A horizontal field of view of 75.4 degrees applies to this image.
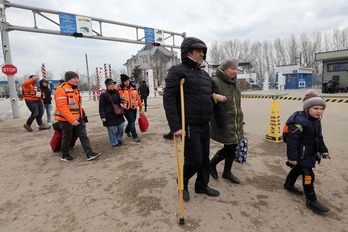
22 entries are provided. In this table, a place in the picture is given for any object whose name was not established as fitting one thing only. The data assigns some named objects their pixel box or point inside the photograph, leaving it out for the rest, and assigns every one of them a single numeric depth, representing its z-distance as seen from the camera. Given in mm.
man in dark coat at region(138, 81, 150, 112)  11992
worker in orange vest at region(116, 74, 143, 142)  5410
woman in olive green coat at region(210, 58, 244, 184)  3084
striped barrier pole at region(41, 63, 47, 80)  14996
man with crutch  2574
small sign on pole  10289
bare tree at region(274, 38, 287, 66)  55081
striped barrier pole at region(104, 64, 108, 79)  20809
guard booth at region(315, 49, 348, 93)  21578
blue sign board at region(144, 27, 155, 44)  16266
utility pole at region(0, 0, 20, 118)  10477
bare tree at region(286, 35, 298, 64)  52719
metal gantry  10508
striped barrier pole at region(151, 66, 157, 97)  24294
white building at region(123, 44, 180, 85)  49225
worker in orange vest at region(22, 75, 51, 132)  7211
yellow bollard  5418
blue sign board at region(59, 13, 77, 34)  12088
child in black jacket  2680
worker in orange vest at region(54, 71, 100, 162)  4105
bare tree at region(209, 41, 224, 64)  58969
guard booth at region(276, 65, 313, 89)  32781
